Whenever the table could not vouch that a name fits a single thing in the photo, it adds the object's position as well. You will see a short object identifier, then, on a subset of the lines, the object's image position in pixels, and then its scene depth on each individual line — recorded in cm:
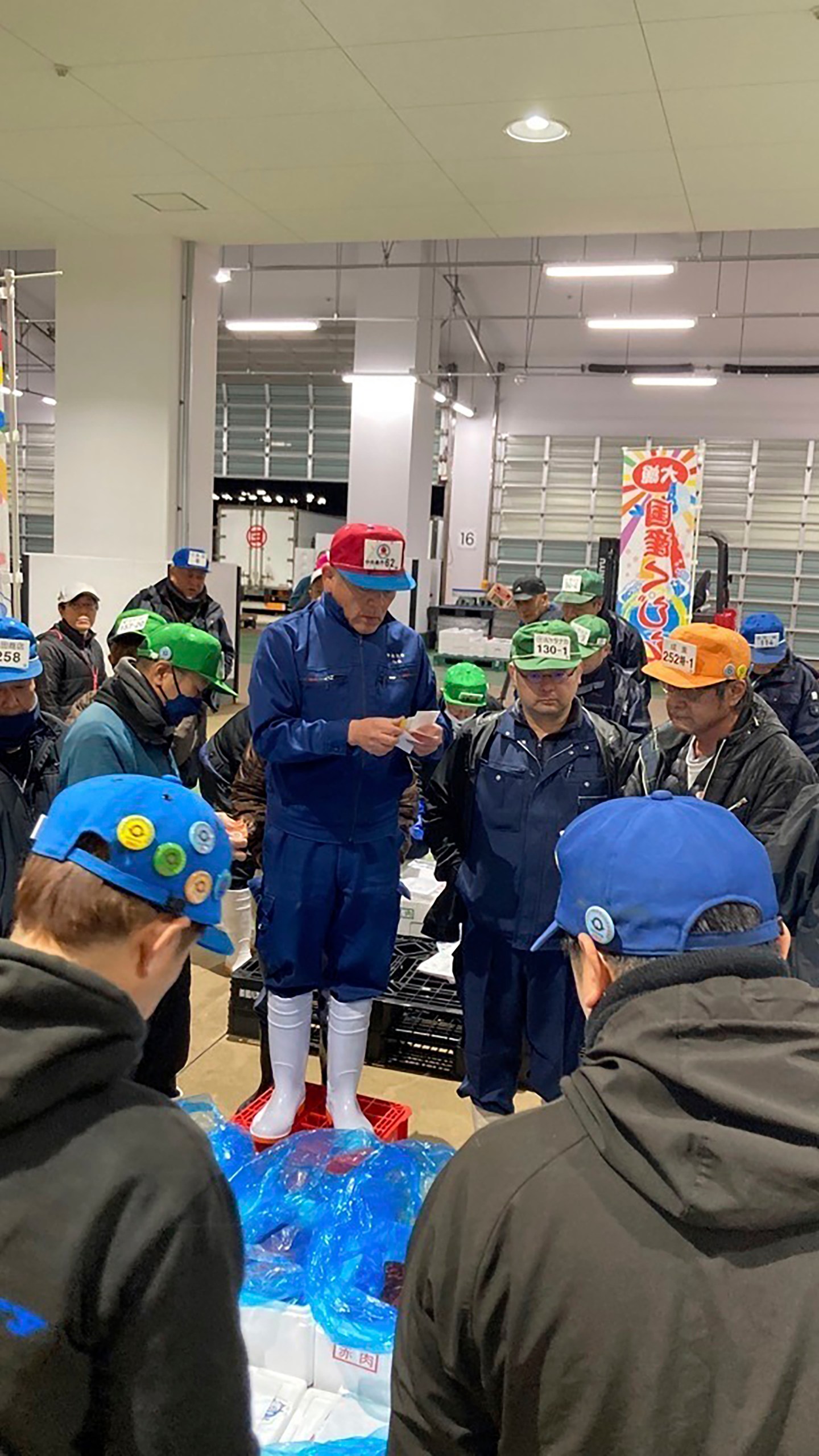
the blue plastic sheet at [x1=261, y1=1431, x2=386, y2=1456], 189
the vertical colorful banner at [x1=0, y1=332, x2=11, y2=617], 490
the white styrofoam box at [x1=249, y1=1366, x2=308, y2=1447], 197
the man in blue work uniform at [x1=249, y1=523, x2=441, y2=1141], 296
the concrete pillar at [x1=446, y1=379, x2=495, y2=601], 1892
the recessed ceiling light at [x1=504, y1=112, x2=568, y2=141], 521
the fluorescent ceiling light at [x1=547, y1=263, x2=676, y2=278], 897
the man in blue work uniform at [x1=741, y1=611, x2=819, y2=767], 534
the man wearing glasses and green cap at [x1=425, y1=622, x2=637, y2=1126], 278
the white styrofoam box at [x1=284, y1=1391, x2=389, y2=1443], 198
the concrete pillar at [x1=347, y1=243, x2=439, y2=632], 1350
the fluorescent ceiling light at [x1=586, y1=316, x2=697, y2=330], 1144
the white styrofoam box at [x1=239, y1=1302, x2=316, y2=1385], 210
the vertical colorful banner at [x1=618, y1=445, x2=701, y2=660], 830
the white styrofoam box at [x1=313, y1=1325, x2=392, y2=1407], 204
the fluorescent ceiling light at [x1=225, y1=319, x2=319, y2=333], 1124
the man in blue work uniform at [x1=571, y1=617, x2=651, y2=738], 526
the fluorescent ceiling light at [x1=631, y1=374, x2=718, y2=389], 1469
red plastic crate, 309
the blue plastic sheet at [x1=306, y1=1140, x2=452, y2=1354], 210
